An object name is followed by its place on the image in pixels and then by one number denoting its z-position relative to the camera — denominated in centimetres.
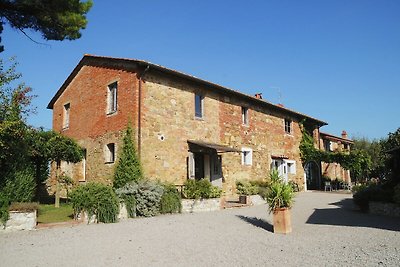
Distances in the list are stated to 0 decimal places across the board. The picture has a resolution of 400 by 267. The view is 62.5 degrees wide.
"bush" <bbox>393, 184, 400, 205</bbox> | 1098
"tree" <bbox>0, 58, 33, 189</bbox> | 1039
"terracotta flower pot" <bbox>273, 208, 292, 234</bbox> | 845
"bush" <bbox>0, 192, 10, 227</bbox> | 854
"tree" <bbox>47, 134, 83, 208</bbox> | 1428
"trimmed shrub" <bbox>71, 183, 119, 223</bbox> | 1012
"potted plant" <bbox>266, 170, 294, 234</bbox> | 848
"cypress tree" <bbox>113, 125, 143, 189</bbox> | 1373
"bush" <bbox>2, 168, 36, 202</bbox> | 1059
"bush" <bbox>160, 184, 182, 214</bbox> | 1214
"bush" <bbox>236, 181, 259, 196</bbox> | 1622
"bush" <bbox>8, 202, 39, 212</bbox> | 883
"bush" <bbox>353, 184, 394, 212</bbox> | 1211
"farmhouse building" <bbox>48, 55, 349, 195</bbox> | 1461
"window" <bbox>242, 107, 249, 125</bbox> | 1986
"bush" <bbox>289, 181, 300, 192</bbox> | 2290
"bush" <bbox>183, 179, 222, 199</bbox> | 1318
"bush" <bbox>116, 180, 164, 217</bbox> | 1149
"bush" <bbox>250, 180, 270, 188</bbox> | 1707
